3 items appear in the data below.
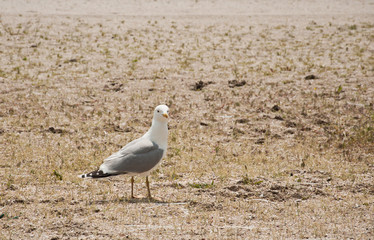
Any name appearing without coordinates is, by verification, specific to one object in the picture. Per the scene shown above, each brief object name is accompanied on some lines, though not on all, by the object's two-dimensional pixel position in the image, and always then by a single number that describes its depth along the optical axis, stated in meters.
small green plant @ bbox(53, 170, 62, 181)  15.80
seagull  13.92
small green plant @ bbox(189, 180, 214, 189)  15.27
